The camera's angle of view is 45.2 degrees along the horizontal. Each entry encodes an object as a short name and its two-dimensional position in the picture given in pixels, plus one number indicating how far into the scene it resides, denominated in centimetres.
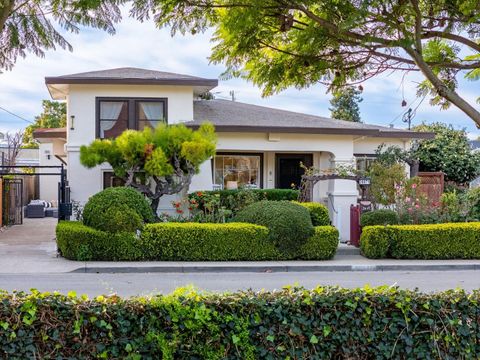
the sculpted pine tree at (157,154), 1739
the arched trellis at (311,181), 1880
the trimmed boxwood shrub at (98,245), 1475
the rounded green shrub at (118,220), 1477
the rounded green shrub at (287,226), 1538
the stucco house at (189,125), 2058
